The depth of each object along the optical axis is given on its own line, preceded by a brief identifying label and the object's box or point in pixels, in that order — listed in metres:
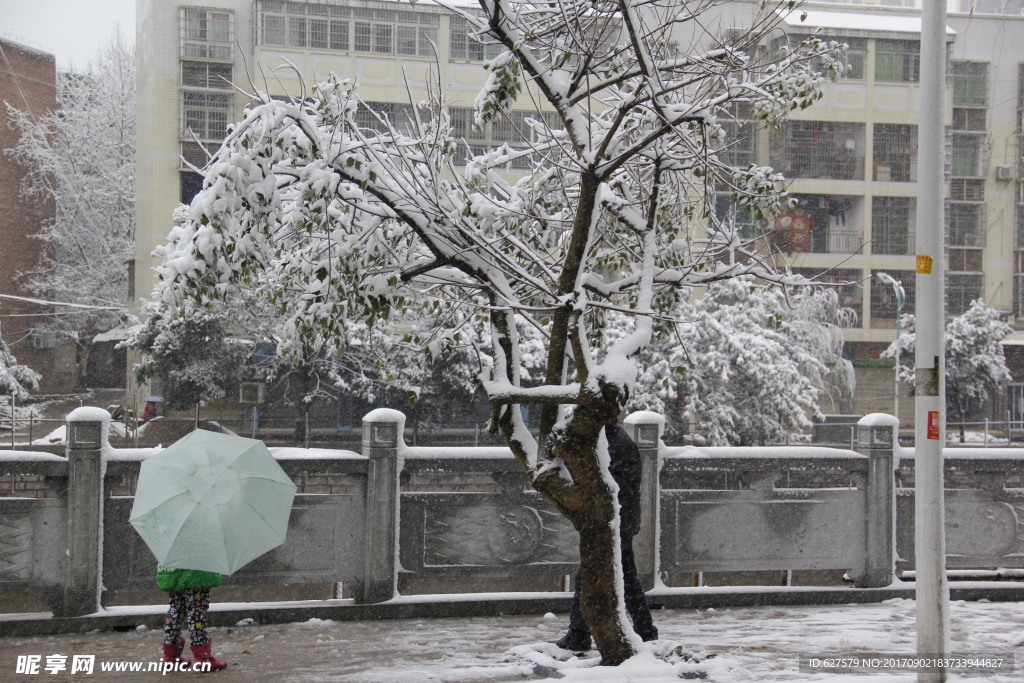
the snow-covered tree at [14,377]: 32.31
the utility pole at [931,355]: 5.96
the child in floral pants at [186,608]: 6.12
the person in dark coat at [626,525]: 6.60
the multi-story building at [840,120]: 31.81
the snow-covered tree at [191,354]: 26.88
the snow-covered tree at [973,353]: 33.41
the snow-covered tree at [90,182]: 42.56
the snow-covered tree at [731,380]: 24.42
